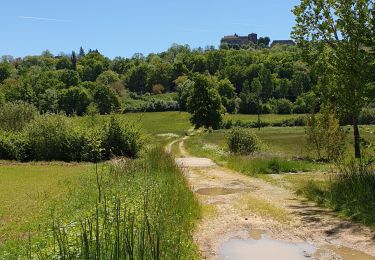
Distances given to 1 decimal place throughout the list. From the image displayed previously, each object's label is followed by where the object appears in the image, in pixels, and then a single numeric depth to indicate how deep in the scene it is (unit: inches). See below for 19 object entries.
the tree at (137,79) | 7181.6
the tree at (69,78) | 6205.7
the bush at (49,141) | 1477.6
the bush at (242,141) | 1360.7
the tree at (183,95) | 4608.3
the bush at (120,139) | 1509.6
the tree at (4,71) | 7062.0
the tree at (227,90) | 5285.4
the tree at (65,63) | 7780.5
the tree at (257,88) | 5608.8
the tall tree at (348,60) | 609.6
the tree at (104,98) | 5206.7
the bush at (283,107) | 5206.7
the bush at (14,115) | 2405.3
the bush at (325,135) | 1128.2
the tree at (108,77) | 6781.5
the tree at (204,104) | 2849.4
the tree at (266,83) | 5910.4
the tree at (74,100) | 5216.5
